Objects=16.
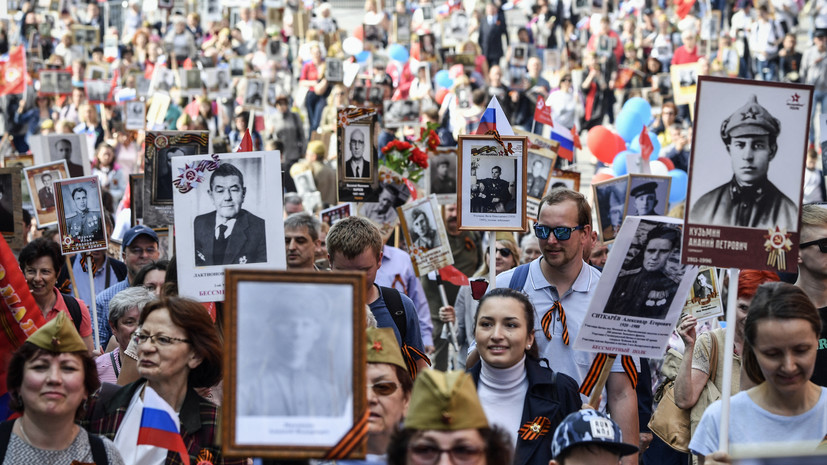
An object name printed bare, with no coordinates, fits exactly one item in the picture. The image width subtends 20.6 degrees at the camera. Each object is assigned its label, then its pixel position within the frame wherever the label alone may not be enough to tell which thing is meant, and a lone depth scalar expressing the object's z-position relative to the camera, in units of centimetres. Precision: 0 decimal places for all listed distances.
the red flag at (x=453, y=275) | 1762
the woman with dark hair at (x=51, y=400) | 770
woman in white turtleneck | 886
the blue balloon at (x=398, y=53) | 4602
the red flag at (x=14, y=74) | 3494
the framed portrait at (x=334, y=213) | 1875
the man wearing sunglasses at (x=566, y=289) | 1016
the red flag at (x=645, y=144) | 2373
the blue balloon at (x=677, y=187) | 2598
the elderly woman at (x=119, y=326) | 1116
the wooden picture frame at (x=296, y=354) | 594
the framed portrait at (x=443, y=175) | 1977
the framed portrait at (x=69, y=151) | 1994
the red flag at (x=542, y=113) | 2113
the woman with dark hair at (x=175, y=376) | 852
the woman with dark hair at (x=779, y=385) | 749
